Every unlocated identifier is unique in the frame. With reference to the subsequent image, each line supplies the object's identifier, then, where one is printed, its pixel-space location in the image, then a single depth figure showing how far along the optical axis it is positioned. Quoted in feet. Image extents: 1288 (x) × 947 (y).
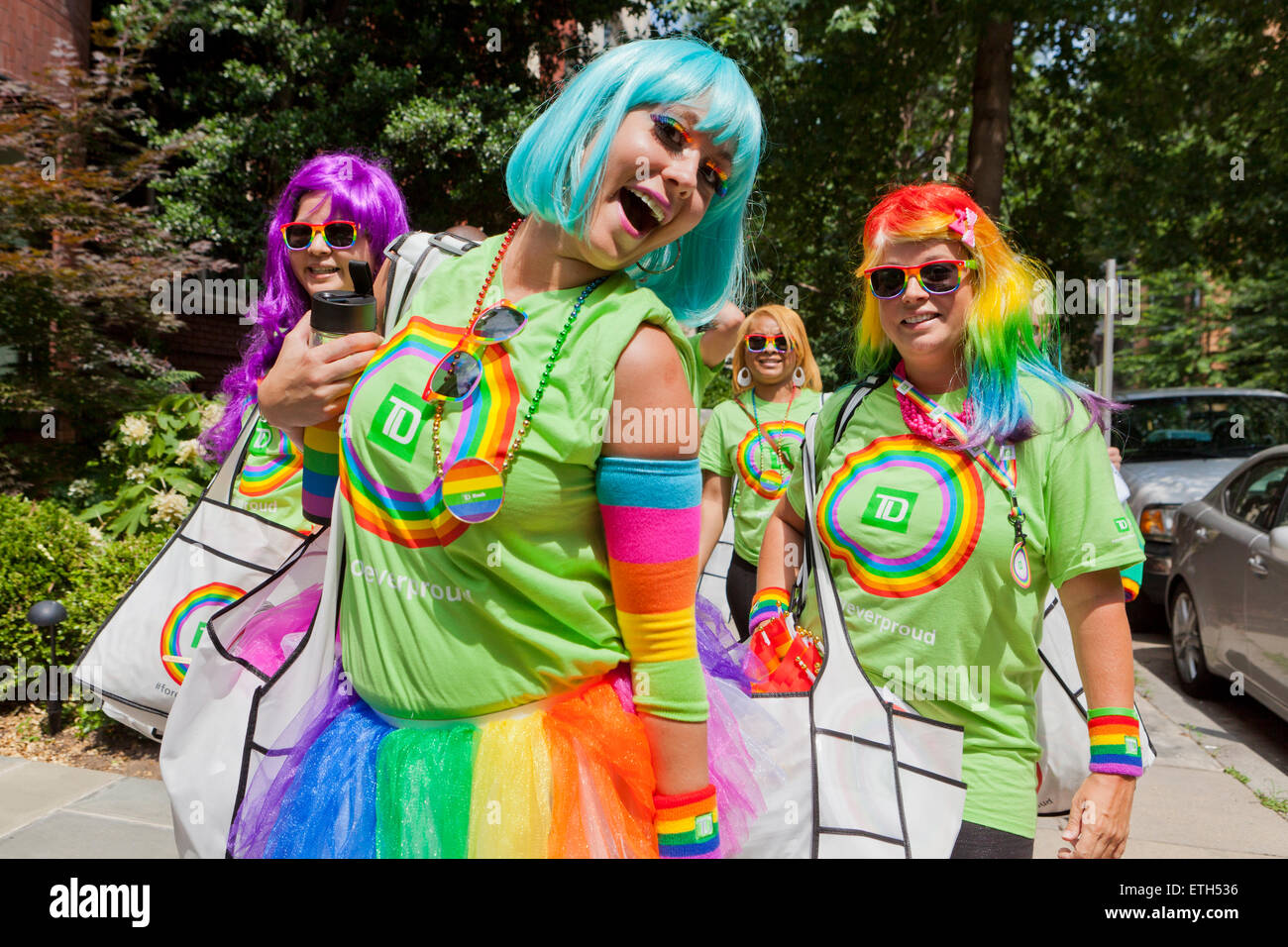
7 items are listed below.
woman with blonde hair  14.21
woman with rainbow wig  6.98
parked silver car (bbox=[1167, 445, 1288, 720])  18.06
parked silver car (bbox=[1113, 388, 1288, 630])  26.58
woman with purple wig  8.79
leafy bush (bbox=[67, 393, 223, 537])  18.16
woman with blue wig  4.55
